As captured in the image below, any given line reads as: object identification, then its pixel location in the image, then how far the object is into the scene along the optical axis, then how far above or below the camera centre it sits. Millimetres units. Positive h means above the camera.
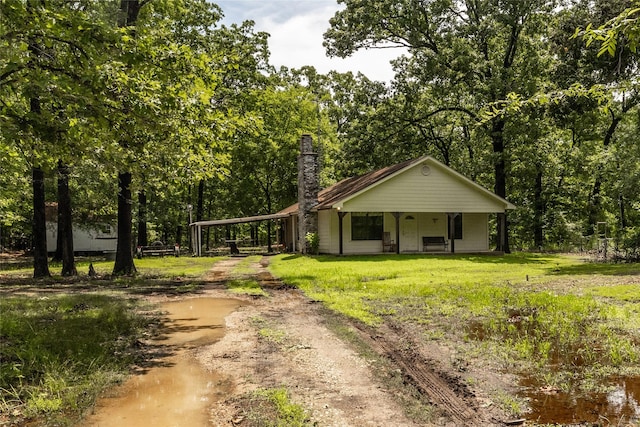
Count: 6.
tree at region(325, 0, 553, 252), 25059 +10143
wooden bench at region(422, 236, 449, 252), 27234 -891
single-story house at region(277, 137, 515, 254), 24984 +816
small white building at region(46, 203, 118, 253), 34312 -294
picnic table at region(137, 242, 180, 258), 30039 -1185
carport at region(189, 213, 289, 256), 30812 +515
